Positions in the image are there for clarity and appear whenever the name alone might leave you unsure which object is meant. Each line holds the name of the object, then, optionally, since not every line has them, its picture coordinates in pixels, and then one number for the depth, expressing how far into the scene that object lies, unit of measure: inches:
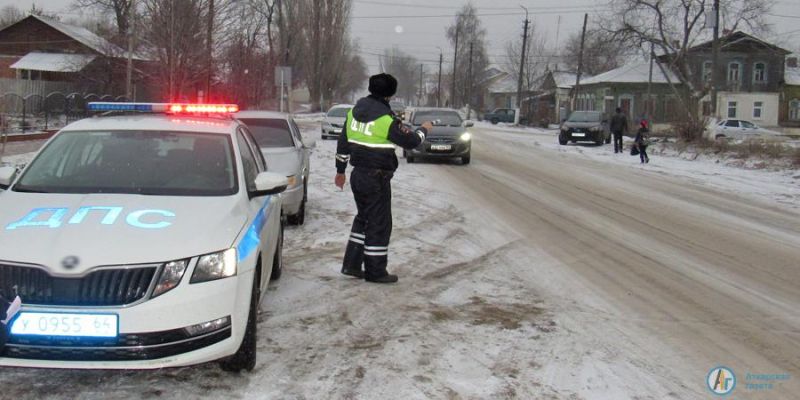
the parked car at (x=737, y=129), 1526.2
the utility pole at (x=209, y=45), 705.6
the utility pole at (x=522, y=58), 2231.8
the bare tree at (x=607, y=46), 1572.3
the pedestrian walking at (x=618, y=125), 1005.2
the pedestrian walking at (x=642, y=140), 842.8
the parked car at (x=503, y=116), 2576.3
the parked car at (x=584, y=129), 1160.2
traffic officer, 239.3
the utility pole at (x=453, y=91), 3236.5
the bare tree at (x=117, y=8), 1499.8
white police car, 134.3
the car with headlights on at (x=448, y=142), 737.6
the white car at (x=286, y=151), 347.2
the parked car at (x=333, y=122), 1080.2
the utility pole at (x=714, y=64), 1031.7
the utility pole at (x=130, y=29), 681.0
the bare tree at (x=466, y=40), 3659.0
